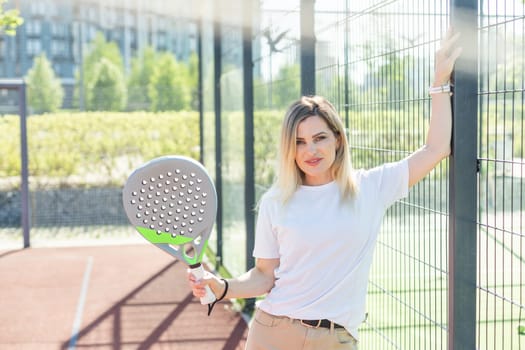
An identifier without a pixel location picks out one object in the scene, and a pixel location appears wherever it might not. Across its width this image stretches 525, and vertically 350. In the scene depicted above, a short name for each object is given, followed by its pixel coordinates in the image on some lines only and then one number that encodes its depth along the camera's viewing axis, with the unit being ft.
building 228.02
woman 8.19
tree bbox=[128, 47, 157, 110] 182.39
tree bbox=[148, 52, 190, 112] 169.48
